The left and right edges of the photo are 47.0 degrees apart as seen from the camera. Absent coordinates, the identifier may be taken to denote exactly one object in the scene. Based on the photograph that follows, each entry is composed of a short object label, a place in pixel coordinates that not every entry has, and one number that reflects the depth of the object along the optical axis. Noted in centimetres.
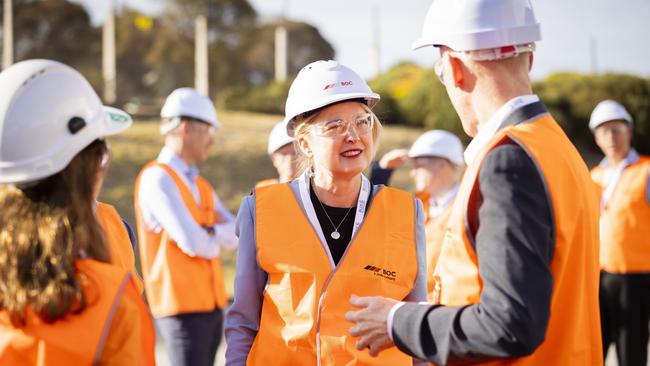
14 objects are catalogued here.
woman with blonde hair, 292
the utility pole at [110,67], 2730
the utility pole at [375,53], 4105
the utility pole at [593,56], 5809
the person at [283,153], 579
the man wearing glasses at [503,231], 195
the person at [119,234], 290
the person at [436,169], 619
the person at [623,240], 716
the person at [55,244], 205
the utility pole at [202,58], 3303
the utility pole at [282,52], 3716
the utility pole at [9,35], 2191
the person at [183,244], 522
